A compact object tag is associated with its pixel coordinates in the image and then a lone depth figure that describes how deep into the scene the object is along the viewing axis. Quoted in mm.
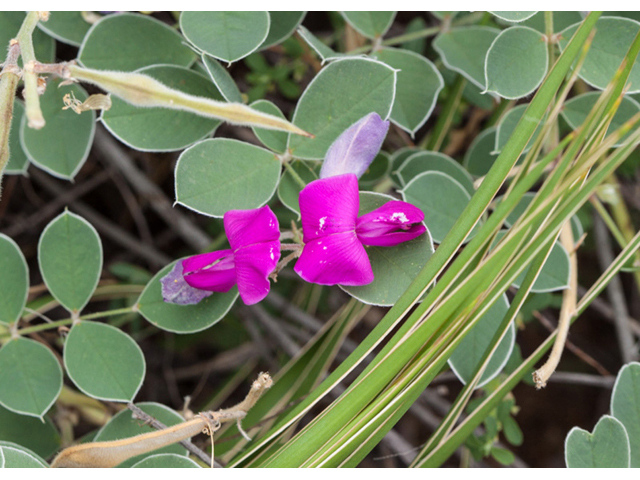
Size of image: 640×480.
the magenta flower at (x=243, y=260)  307
